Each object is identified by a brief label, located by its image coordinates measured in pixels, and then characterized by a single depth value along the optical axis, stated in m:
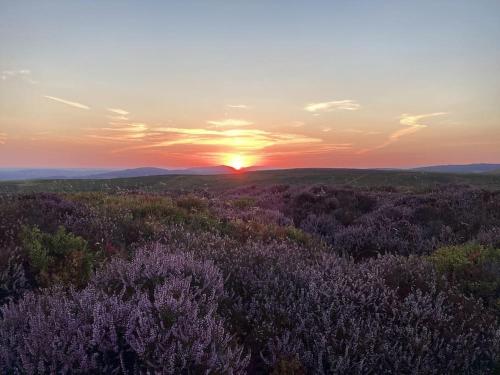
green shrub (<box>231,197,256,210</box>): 11.82
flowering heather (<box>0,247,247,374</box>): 2.48
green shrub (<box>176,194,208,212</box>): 10.03
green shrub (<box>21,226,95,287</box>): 4.20
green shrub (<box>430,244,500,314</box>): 4.47
